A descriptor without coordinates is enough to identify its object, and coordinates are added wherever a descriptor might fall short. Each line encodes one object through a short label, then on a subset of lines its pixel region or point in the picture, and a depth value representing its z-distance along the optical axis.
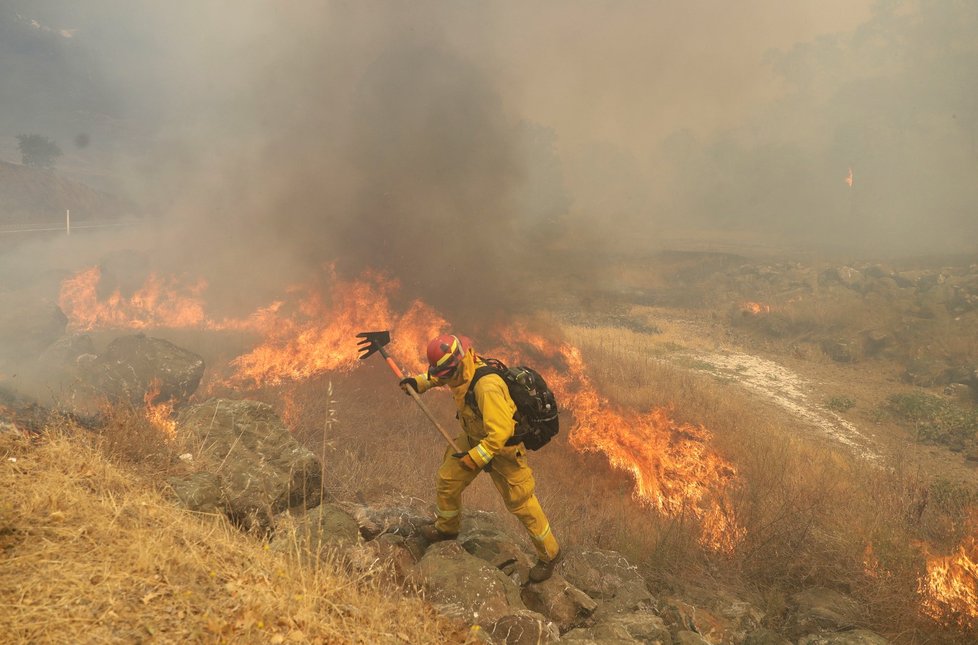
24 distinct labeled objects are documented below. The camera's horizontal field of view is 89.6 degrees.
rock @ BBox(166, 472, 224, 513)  4.16
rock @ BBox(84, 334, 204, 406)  9.31
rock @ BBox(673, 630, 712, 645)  4.12
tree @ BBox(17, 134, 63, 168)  39.00
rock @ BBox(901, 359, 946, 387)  14.15
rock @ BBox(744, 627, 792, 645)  4.61
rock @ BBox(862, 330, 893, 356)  16.39
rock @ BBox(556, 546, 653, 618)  4.73
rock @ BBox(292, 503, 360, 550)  4.24
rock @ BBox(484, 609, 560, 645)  3.56
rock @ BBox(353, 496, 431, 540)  5.01
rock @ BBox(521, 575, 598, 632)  4.32
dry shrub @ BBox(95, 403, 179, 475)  4.57
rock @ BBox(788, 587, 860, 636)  4.99
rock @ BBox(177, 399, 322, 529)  4.78
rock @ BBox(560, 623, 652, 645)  3.66
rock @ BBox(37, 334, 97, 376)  9.94
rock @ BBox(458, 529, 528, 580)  4.85
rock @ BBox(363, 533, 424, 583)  4.32
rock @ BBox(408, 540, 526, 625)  3.81
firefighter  4.39
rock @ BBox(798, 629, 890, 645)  4.45
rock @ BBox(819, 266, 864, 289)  21.28
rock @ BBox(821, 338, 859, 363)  16.22
